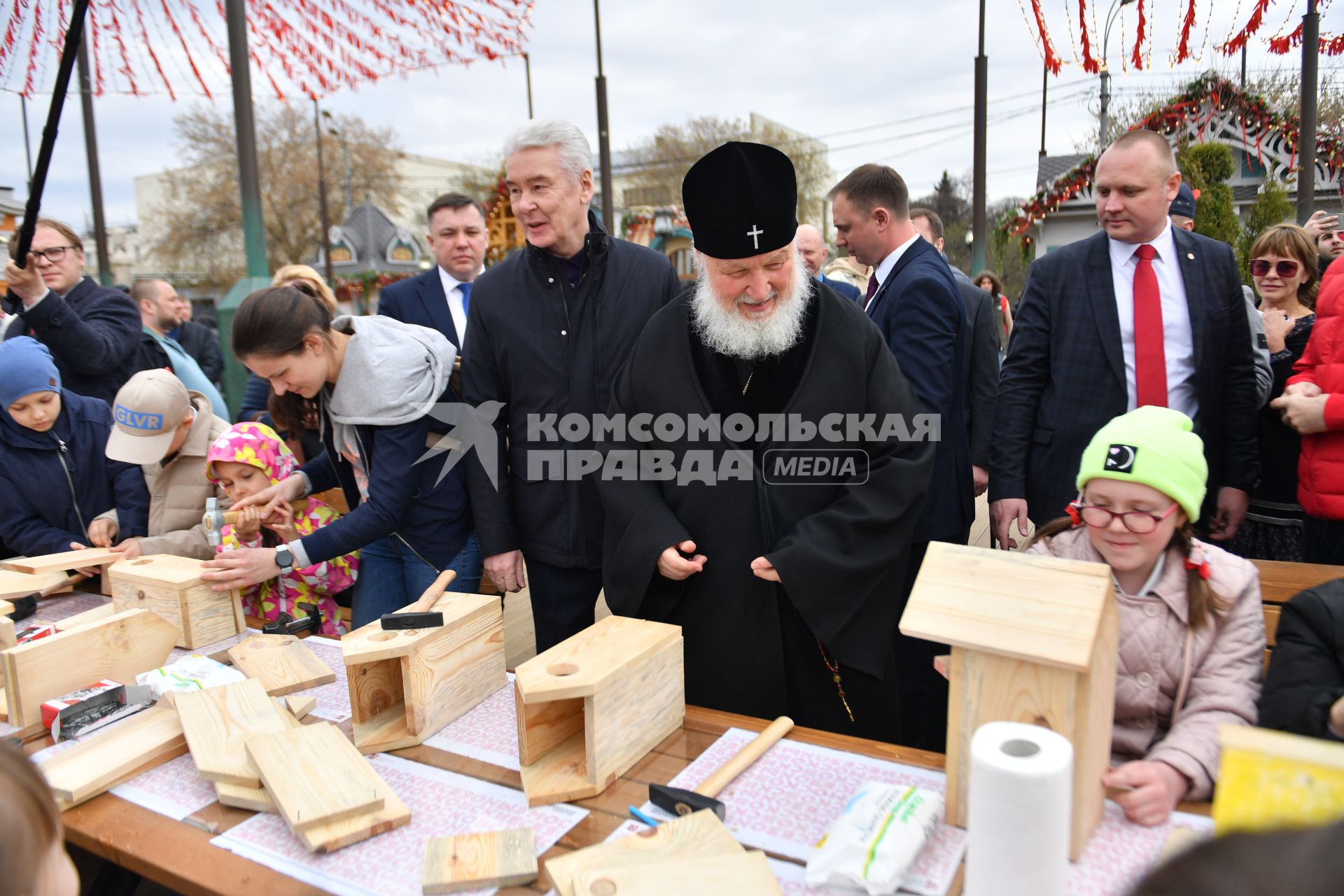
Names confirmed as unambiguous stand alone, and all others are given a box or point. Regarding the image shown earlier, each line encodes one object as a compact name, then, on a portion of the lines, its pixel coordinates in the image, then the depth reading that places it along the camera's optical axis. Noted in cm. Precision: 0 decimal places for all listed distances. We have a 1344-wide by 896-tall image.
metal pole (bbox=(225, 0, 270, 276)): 529
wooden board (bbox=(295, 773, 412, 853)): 134
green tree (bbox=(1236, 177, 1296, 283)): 977
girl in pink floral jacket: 274
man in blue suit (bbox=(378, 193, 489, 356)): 374
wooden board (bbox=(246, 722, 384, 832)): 138
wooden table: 131
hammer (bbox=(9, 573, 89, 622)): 252
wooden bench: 215
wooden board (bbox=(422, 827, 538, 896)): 123
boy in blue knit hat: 297
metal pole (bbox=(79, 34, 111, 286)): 1162
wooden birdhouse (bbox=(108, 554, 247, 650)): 227
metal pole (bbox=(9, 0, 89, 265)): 188
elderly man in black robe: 207
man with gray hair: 259
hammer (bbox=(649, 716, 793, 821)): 139
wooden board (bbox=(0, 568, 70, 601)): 254
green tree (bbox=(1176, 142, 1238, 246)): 993
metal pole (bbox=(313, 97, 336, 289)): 2675
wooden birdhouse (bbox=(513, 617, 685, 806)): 146
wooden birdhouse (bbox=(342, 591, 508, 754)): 169
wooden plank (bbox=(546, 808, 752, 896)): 120
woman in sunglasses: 327
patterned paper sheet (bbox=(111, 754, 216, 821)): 152
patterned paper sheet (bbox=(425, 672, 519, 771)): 167
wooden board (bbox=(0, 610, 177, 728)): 187
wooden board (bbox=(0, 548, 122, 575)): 265
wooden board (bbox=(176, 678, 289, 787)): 154
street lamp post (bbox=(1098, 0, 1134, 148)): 1662
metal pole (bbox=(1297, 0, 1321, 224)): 645
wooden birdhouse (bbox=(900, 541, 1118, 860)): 124
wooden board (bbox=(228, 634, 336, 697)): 197
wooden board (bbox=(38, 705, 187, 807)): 156
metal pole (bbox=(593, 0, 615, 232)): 1298
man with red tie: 268
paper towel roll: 102
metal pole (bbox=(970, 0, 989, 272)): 1061
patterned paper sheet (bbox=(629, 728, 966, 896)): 129
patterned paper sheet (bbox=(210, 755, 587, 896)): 129
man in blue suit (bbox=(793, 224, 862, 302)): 530
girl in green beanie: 158
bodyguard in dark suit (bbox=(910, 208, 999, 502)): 367
